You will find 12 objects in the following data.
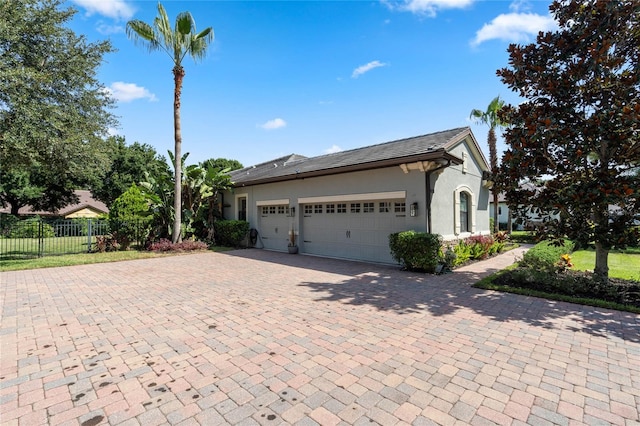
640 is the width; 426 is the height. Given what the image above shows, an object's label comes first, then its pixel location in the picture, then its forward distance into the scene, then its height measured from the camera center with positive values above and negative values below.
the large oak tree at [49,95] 9.31 +4.52
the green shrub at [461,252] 9.64 -1.23
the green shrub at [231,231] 15.41 -0.69
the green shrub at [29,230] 13.38 -0.50
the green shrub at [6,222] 17.41 -0.11
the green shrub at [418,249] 8.45 -0.96
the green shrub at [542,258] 7.79 -1.23
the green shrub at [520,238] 18.61 -1.47
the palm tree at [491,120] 19.31 +6.49
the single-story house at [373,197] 9.45 +0.76
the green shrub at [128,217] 13.92 +0.11
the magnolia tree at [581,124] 6.07 +1.94
